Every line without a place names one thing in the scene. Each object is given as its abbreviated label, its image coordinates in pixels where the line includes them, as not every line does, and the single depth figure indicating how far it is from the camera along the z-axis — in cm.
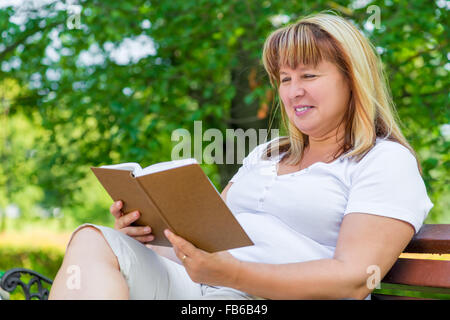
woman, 263
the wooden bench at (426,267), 271
